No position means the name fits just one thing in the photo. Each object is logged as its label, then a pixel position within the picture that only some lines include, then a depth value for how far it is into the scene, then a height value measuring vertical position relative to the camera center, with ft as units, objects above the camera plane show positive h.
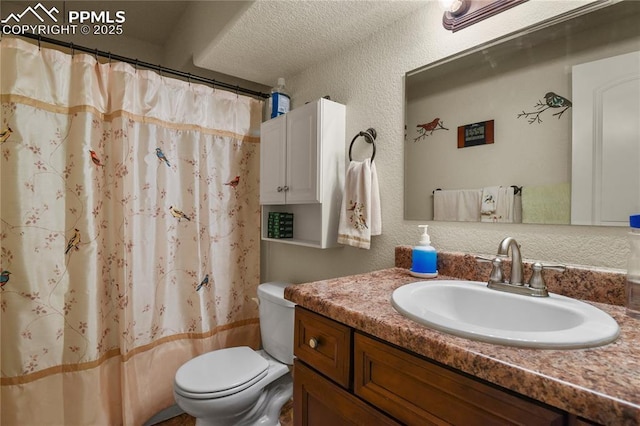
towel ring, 4.59 +1.08
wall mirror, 2.72 +0.88
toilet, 4.18 -2.41
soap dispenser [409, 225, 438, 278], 3.52 -0.60
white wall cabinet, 4.84 +0.75
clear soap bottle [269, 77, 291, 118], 5.92 +2.06
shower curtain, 4.55 -0.39
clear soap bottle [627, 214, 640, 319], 2.28 -0.50
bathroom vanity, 1.45 -0.95
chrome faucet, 2.68 -0.61
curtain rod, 4.73 +2.53
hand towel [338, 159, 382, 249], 4.33 +0.02
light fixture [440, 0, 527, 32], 3.38 +2.24
